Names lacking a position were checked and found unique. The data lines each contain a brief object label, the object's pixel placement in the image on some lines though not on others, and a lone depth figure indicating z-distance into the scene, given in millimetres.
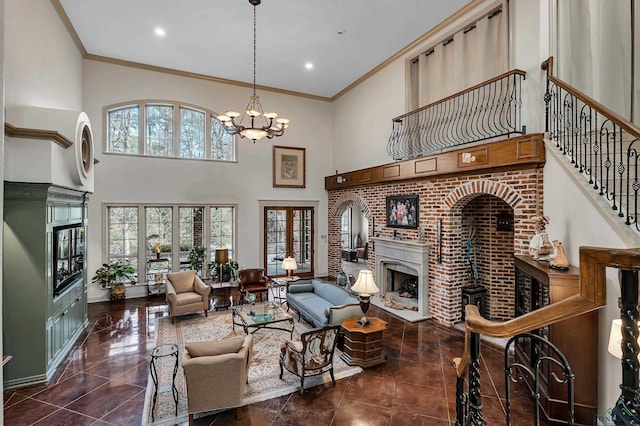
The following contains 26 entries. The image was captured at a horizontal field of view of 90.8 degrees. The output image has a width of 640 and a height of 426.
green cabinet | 3916
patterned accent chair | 3799
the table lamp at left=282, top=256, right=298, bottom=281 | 6836
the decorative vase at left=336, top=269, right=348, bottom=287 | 7670
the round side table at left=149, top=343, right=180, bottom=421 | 3502
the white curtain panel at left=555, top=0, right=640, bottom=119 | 4074
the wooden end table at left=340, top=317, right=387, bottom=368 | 4396
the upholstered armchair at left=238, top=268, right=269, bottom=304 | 7212
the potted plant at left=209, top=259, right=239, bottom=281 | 8241
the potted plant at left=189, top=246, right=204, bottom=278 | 8211
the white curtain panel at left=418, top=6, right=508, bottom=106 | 5411
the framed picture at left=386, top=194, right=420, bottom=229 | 6617
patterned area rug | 3545
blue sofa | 4855
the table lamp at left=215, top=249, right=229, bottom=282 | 7977
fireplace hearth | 6234
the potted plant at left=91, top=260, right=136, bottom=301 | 7199
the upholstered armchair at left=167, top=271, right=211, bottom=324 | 6008
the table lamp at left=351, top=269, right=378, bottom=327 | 4400
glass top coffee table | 4980
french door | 9516
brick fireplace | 5832
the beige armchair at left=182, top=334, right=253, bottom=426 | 3152
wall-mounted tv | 4449
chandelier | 5129
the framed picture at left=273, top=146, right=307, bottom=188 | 9539
